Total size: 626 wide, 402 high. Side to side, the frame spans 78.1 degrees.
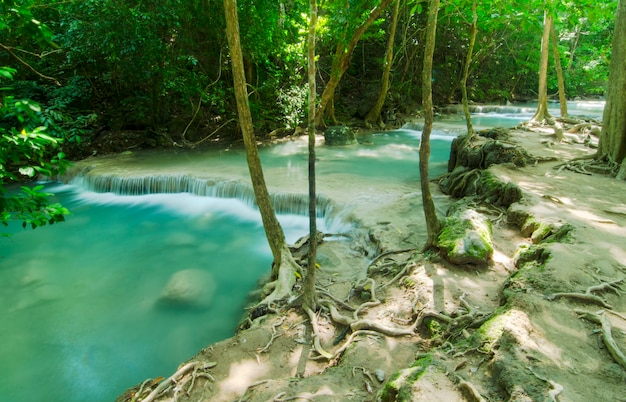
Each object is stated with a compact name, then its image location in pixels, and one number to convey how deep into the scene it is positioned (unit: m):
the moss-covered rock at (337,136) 14.45
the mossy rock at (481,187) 6.37
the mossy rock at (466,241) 4.46
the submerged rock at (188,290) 5.94
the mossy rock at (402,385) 2.31
